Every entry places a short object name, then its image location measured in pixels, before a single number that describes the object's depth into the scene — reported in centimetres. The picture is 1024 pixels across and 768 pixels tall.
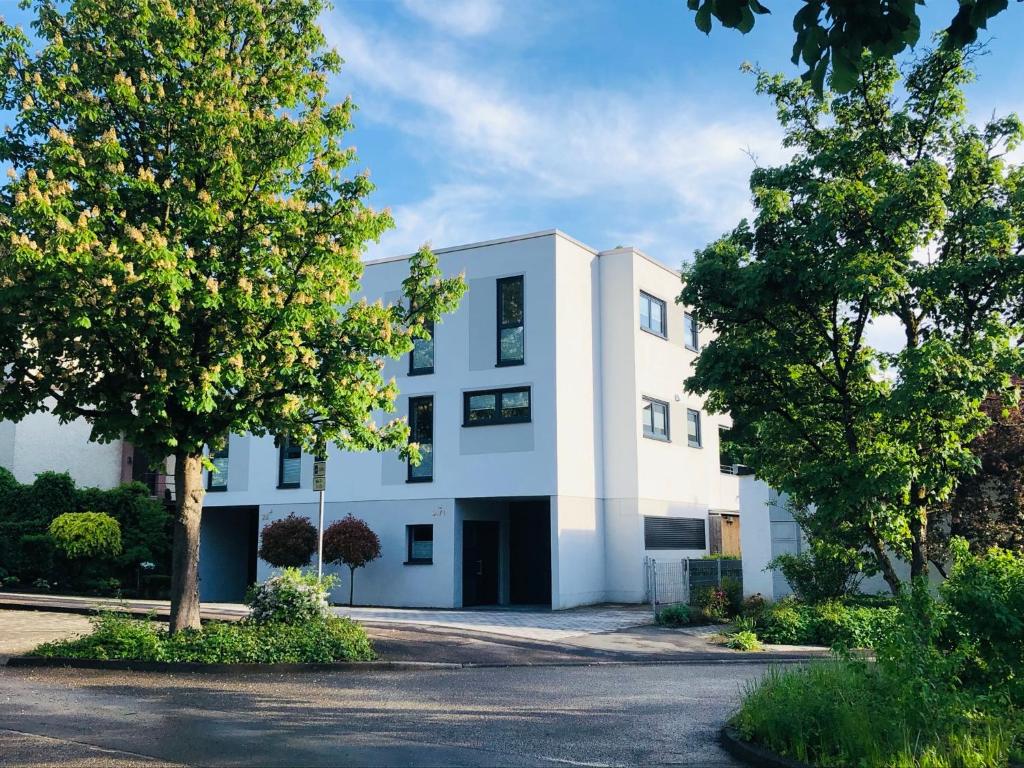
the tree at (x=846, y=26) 541
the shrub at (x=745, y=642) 1673
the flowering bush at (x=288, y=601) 1494
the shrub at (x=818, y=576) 1914
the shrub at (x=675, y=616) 2059
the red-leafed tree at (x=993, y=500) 1759
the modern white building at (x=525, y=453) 2592
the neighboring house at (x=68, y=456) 3447
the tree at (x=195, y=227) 1288
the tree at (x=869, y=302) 1169
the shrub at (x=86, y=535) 2708
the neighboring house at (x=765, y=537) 2266
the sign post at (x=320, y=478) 1781
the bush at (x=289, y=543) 2627
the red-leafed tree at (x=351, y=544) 2555
